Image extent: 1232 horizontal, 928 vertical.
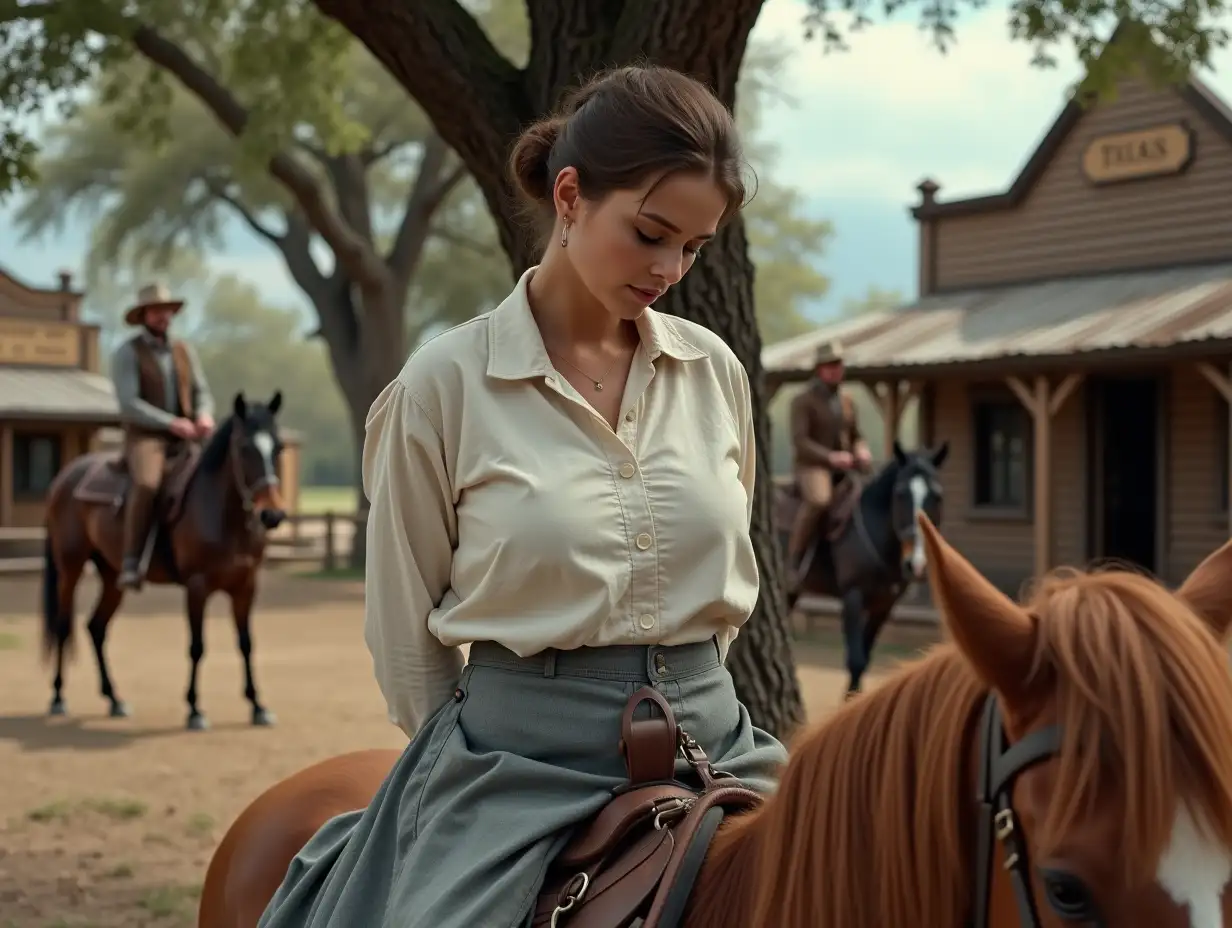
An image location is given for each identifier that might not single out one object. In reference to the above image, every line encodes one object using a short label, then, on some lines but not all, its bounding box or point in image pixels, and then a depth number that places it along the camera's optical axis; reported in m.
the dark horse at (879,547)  10.01
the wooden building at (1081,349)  15.19
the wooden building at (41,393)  24.92
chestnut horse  1.34
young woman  1.94
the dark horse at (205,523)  9.22
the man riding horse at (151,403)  9.39
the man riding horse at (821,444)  11.01
